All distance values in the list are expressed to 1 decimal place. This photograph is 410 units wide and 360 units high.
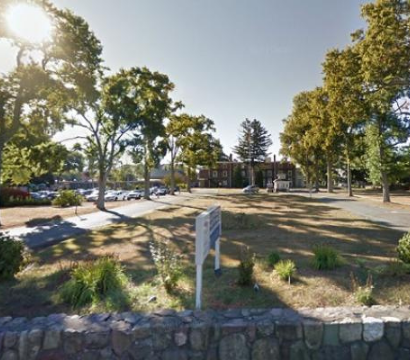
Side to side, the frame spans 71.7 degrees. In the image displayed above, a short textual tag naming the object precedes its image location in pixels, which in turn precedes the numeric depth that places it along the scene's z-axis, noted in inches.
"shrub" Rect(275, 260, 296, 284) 217.2
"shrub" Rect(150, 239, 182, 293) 199.5
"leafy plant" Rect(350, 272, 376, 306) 168.1
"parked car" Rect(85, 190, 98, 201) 1393.5
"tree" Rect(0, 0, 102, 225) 574.2
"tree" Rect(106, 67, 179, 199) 936.9
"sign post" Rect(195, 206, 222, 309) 168.6
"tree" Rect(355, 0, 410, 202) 571.2
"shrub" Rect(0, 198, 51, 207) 1091.9
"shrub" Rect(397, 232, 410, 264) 225.1
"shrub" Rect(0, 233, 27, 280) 234.2
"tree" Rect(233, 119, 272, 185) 2837.1
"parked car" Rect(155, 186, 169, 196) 1854.1
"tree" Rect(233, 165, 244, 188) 3065.9
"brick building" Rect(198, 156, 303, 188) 3056.1
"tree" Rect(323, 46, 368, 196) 736.3
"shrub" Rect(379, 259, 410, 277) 212.1
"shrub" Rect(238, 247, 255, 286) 207.0
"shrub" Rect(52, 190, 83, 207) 1074.1
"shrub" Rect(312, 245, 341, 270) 241.8
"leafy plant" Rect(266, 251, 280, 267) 257.6
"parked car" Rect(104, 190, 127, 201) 1481.1
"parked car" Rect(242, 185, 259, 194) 1975.4
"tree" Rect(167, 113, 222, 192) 1674.5
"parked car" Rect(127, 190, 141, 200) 1496.1
